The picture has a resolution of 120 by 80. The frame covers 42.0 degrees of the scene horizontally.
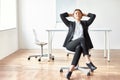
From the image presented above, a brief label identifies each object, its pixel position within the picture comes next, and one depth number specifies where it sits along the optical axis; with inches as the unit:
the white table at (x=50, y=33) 146.9
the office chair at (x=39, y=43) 154.9
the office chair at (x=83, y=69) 113.6
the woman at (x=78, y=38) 108.9
